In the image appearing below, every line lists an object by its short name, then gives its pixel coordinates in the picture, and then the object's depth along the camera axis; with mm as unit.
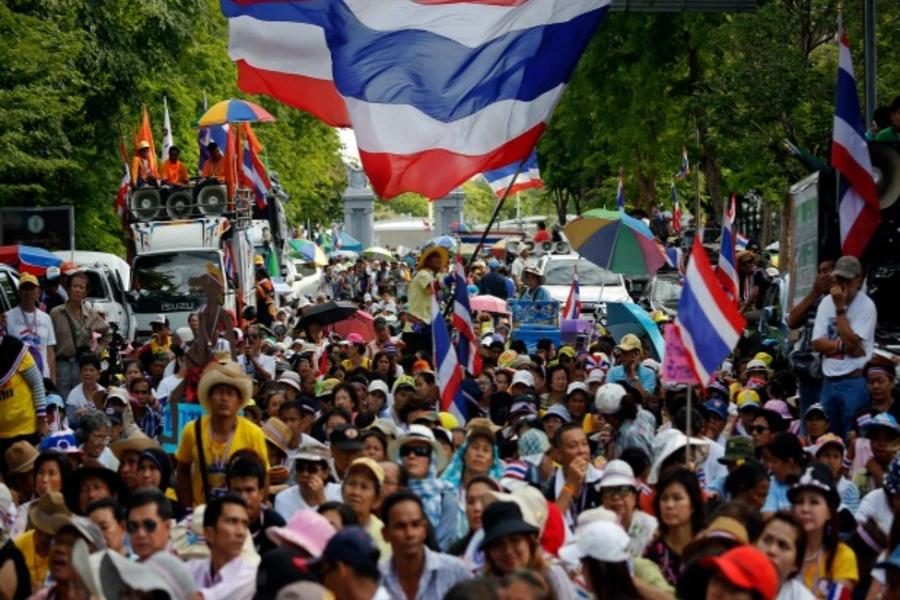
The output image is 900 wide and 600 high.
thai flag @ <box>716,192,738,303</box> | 17359
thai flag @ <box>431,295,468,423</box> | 14773
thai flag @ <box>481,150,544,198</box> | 21312
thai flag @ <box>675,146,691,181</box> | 42862
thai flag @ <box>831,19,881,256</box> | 15602
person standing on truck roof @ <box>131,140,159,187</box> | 32906
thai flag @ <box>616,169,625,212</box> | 37838
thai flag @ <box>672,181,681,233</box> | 46281
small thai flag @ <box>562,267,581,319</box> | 23703
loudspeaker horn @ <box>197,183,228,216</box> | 32781
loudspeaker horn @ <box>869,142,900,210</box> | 16016
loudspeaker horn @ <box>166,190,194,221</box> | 32469
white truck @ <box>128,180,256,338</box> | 30312
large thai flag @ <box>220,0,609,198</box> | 15430
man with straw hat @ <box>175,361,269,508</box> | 11836
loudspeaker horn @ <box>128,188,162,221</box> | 32344
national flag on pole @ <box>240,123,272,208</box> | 36219
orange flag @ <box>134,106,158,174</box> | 34156
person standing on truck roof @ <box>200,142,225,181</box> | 34156
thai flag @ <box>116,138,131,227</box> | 32969
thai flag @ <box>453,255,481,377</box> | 16859
